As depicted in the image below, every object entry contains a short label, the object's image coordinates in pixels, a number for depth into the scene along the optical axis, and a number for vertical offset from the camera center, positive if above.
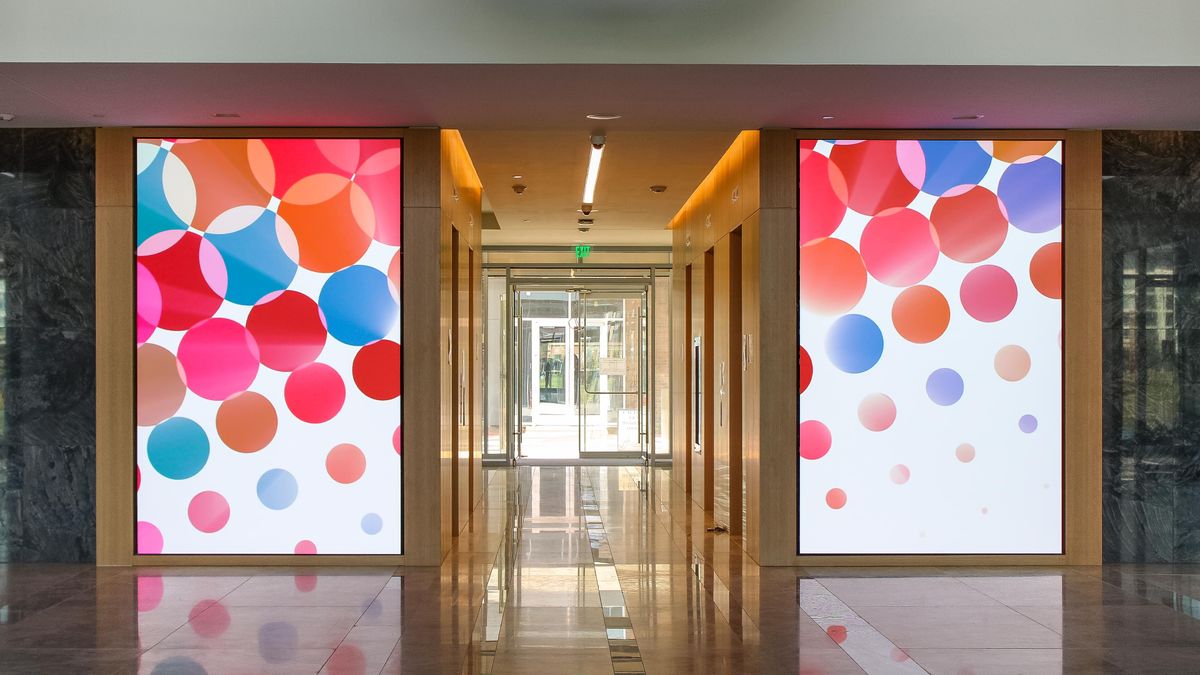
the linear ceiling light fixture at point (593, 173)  8.96 +1.81
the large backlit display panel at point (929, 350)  8.80 -0.02
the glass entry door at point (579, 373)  18.38 -0.46
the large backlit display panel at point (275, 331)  8.72 +0.13
